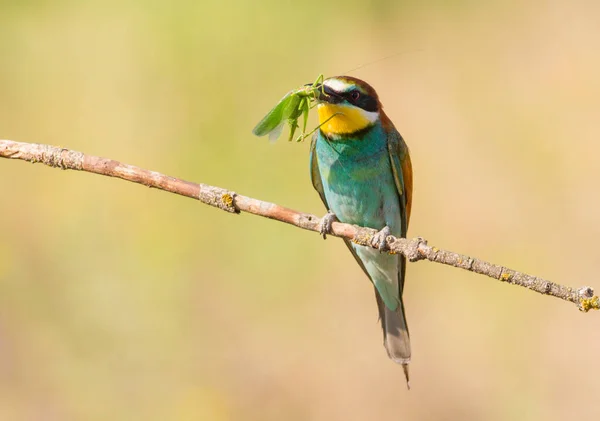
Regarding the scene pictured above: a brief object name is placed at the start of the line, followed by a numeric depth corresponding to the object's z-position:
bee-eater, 6.25
